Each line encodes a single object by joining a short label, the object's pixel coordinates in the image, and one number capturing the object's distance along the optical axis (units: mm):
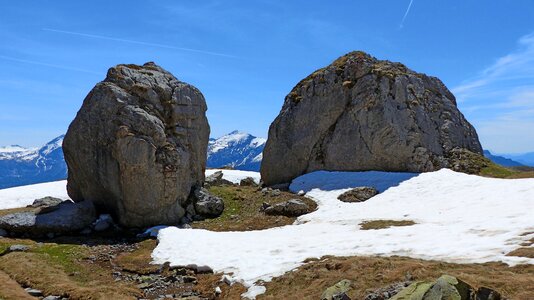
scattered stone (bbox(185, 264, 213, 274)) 24289
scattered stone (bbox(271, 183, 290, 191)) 49044
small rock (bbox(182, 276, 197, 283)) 23389
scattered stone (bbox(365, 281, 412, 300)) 14438
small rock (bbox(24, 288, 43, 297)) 21466
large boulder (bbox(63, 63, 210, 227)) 38219
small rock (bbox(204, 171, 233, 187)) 57875
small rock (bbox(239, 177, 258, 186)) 58853
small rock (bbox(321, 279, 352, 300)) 15273
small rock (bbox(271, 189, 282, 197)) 46000
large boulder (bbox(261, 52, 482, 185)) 46906
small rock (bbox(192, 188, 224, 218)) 41844
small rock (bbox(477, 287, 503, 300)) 12633
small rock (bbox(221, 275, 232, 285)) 21359
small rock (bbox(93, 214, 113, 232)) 37375
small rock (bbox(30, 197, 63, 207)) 47422
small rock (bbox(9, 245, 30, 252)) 29392
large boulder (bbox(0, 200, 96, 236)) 35500
